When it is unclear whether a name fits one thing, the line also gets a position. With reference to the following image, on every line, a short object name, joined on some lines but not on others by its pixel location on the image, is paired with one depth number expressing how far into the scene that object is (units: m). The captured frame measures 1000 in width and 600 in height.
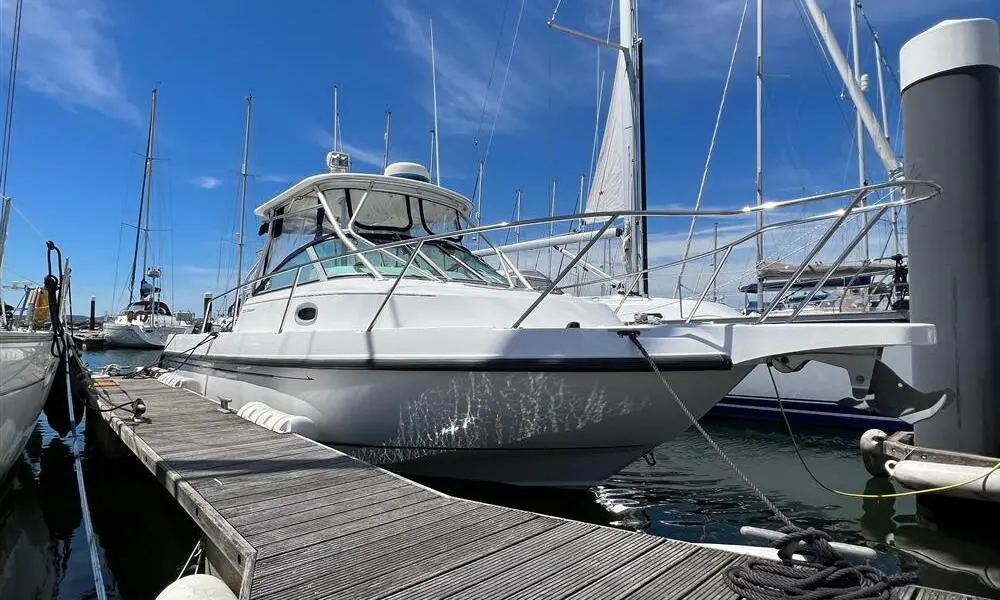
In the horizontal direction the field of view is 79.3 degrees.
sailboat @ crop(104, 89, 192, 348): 31.00
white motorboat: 4.25
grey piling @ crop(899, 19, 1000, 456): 4.62
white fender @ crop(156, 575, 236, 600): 2.43
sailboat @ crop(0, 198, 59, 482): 4.19
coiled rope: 2.00
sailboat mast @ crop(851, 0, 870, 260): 14.96
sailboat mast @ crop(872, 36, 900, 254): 14.07
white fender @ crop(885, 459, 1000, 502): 4.23
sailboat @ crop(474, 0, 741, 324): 11.33
